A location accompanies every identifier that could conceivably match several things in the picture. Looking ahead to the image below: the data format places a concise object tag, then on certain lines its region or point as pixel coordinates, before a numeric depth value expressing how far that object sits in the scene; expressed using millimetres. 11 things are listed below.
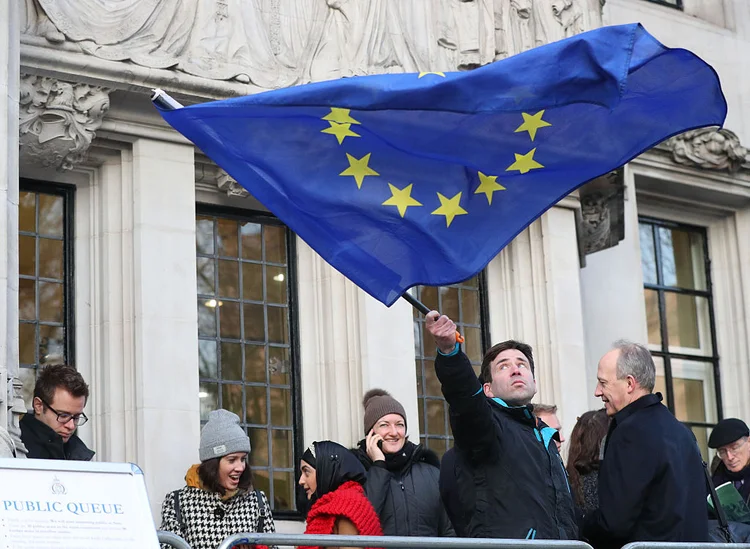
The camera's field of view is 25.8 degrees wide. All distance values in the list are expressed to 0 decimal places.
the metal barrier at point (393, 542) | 6473
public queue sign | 5570
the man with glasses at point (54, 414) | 9133
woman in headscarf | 9023
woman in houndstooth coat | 9344
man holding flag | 7270
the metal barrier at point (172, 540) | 6375
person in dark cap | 10672
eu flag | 8172
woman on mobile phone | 9562
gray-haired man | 7711
